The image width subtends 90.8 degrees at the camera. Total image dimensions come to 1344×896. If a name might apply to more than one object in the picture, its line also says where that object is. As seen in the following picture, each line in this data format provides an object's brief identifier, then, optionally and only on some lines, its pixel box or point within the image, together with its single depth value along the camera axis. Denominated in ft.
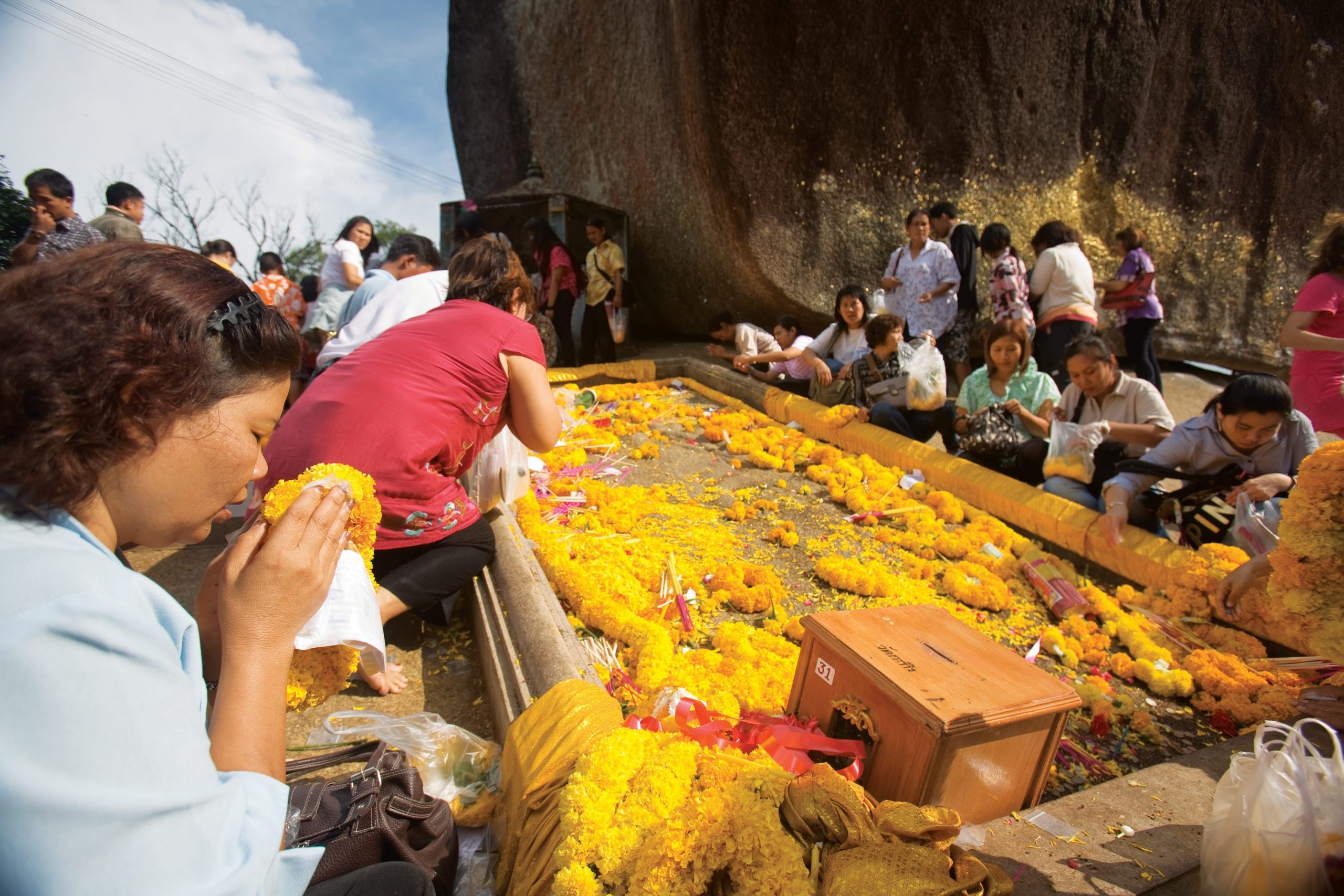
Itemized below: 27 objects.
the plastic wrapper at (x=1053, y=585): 11.25
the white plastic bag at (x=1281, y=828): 4.67
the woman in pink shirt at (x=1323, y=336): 12.69
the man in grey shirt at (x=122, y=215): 16.15
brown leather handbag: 5.01
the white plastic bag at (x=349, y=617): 5.46
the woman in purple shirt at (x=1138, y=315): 22.66
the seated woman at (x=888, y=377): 18.61
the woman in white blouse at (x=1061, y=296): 19.57
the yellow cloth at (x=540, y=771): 5.48
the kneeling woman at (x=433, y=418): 8.40
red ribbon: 5.99
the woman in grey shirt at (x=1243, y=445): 10.73
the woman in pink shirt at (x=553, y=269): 28.50
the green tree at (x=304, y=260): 120.47
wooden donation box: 5.53
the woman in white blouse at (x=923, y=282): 22.27
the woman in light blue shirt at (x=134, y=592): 2.43
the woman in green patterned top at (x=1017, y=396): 15.88
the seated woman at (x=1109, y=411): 13.64
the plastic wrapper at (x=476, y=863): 5.98
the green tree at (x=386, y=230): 148.56
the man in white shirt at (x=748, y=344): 24.44
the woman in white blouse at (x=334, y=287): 19.15
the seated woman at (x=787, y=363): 23.07
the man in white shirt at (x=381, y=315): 12.97
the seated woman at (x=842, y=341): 21.03
